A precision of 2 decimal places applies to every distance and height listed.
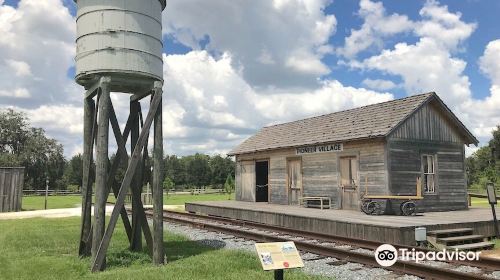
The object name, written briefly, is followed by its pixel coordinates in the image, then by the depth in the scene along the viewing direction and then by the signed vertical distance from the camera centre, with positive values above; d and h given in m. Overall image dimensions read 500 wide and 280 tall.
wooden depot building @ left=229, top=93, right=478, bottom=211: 16.44 +1.20
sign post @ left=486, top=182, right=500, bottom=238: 12.18 -0.30
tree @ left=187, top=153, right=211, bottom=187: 95.38 +2.70
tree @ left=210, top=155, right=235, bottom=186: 94.50 +3.16
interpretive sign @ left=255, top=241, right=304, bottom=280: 5.34 -0.94
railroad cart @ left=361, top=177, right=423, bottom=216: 15.12 -0.69
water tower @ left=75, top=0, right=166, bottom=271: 9.14 +2.29
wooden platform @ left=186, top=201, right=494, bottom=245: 11.02 -1.10
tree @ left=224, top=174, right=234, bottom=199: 45.92 -0.06
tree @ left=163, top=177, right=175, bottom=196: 55.92 -0.03
